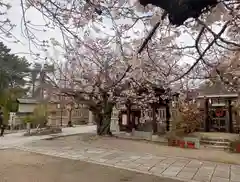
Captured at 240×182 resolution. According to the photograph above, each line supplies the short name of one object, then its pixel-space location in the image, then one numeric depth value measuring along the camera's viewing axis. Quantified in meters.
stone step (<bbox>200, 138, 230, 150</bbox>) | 7.53
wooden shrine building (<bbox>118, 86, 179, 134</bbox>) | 10.21
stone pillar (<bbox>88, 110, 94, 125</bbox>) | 20.28
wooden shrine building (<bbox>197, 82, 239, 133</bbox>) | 9.95
